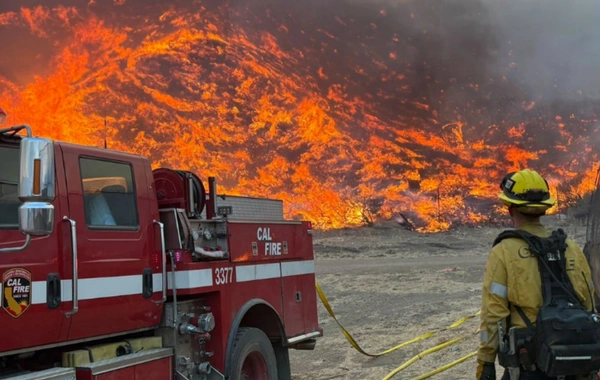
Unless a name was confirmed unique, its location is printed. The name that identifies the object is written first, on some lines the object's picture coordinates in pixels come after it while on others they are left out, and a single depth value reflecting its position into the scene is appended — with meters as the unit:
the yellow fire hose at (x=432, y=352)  7.48
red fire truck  3.69
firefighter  3.31
